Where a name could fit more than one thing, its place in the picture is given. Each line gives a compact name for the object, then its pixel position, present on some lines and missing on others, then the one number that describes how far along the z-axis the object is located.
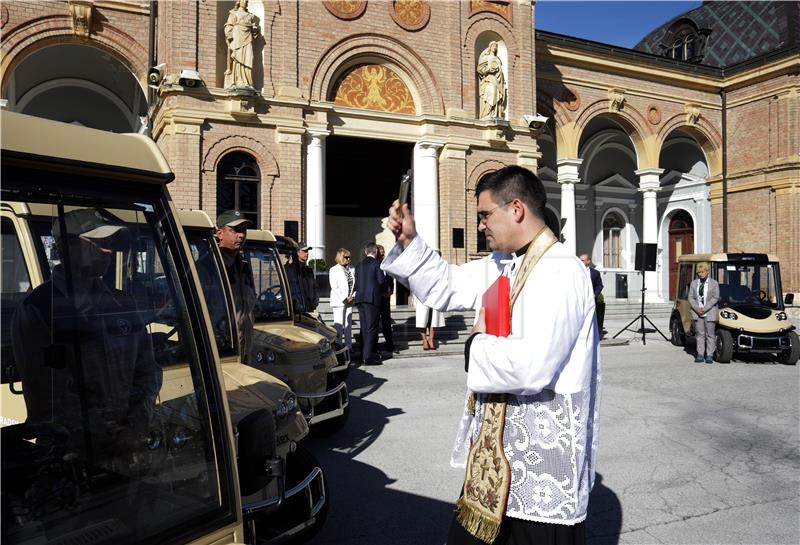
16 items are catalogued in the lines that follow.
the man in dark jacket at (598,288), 12.95
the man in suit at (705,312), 11.45
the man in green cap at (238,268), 4.93
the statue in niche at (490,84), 17.81
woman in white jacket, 11.08
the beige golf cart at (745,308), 11.34
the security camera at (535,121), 18.28
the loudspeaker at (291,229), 15.25
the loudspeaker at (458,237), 17.21
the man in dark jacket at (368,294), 10.84
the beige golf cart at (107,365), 1.58
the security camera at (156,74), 14.41
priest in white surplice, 1.99
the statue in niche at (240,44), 14.74
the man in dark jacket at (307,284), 8.64
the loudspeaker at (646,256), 15.15
